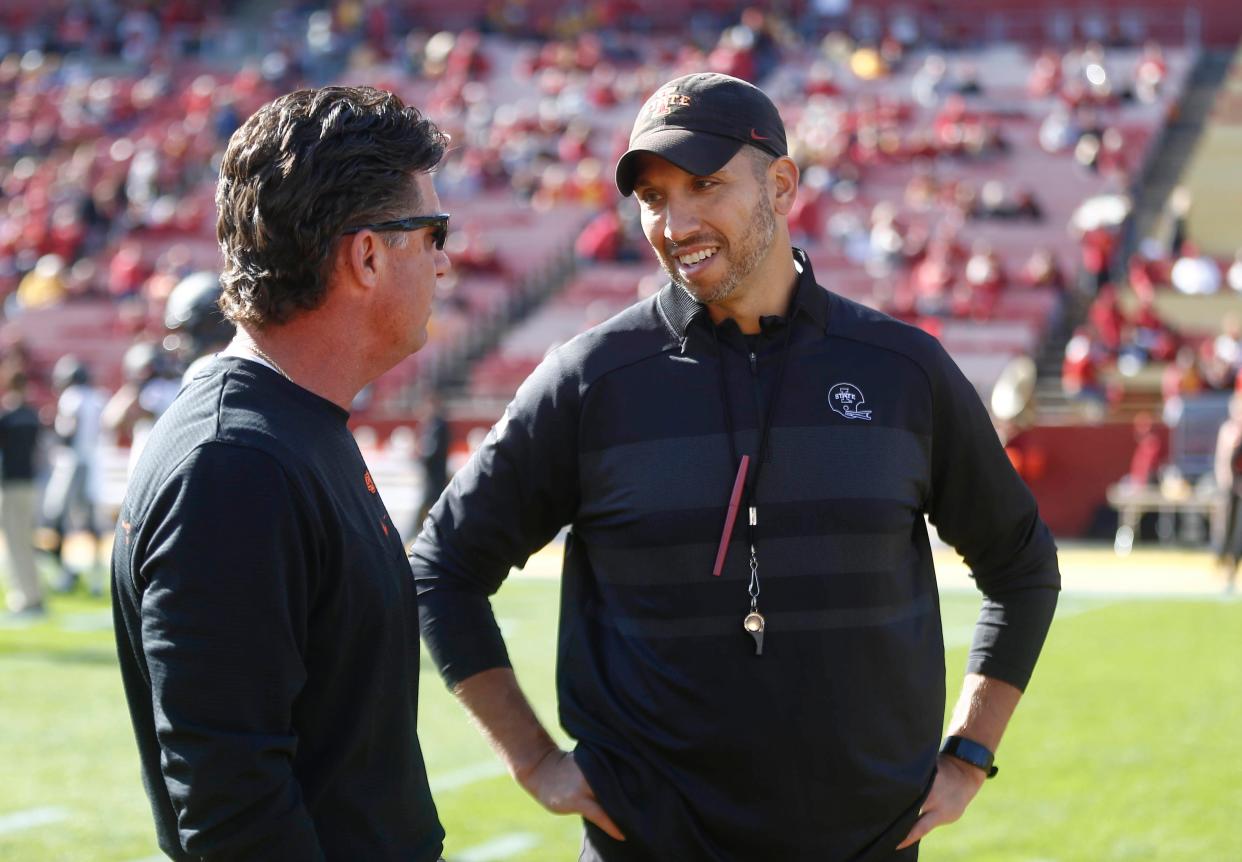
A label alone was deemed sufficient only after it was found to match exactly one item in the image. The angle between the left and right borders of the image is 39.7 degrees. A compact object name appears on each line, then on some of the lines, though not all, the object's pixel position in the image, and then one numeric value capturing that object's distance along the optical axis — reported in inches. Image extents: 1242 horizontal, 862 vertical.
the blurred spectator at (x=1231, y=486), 557.9
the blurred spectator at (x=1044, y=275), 898.7
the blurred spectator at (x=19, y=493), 499.8
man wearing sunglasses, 85.2
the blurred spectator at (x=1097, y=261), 892.0
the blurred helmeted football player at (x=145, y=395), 489.7
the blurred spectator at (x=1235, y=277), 874.1
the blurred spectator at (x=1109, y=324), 818.2
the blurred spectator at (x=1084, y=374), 774.5
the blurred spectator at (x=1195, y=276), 869.8
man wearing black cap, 116.2
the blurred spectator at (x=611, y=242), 1026.1
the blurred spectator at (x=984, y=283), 870.4
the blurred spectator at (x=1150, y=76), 1131.3
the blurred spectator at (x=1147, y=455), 703.1
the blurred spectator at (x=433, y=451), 673.6
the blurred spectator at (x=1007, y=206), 973.2
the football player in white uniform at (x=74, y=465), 568.1
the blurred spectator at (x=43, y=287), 1135.6
